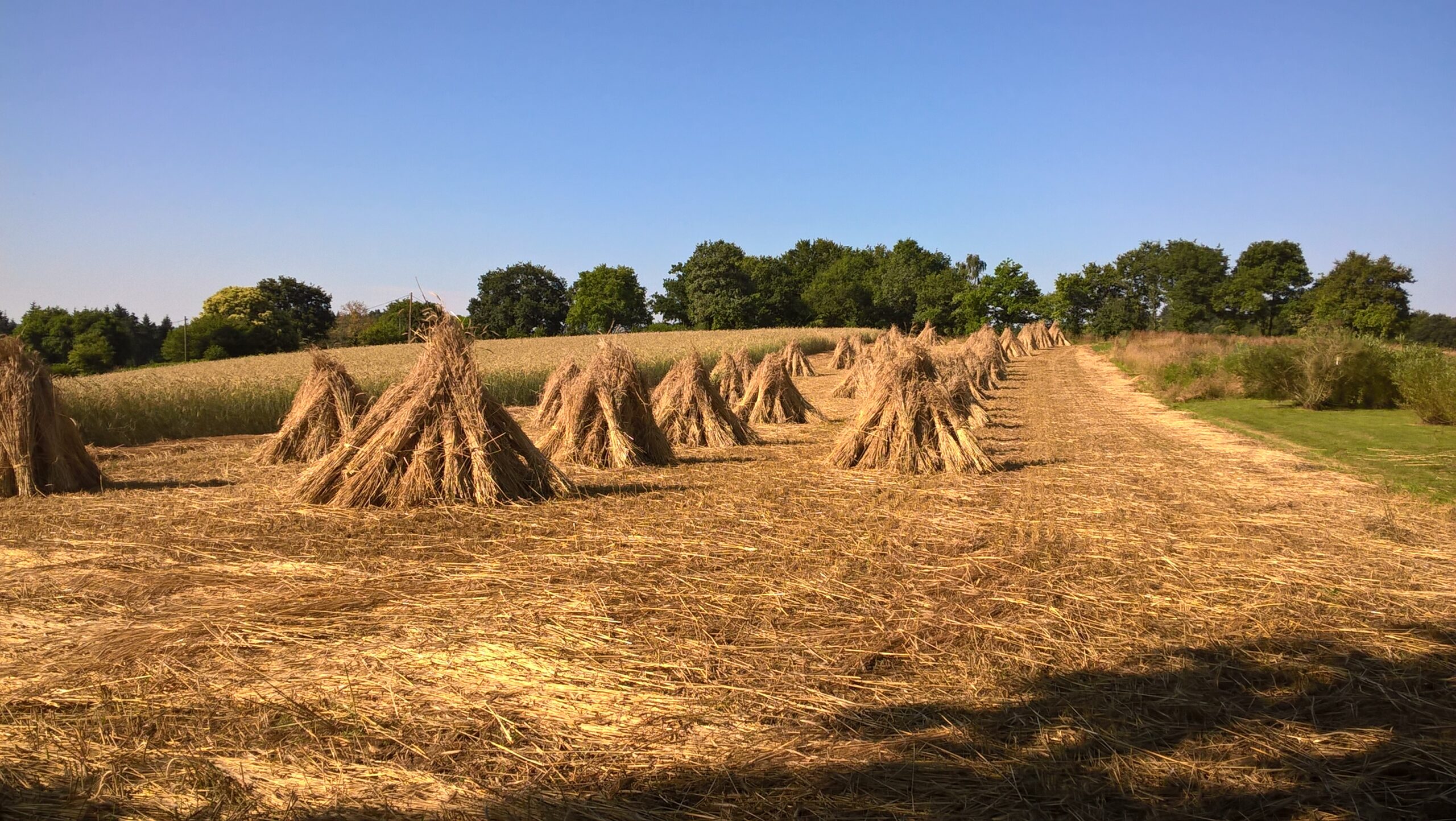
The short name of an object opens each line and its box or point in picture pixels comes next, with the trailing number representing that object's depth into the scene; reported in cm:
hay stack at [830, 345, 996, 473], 958
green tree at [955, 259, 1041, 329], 7275
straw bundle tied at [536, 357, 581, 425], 1156
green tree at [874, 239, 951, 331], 7138
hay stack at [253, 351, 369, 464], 1023
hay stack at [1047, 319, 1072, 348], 5941
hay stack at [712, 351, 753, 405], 1706
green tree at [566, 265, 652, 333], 7356
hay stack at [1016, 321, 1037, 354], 4751
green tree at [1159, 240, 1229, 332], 6425
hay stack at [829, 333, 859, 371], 3288
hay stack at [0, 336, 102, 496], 761
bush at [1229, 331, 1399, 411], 1745
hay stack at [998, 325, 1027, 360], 4097
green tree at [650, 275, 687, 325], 7344
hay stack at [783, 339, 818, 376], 2856
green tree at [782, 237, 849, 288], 9856
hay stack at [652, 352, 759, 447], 1207
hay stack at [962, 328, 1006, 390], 2217
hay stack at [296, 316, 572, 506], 716
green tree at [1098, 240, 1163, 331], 7300
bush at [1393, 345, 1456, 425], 1420
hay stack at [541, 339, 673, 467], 984
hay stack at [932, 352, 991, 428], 1381
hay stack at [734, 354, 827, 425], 1531
